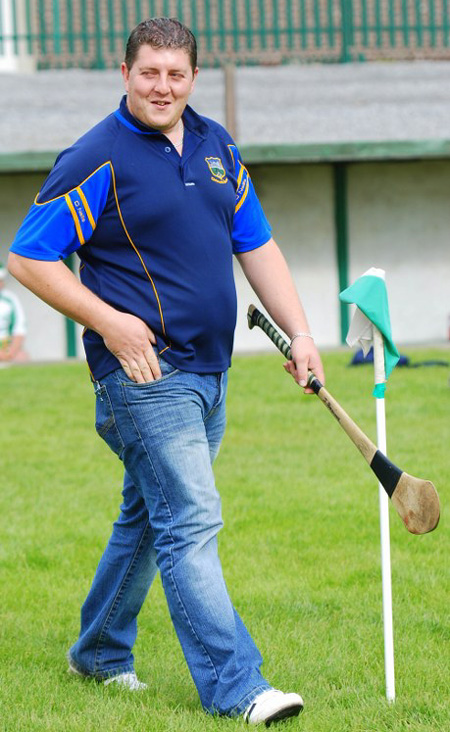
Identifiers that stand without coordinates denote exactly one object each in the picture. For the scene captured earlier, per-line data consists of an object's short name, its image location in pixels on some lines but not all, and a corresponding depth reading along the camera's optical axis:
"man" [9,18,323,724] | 7.47
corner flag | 7.58
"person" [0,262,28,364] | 28.92
